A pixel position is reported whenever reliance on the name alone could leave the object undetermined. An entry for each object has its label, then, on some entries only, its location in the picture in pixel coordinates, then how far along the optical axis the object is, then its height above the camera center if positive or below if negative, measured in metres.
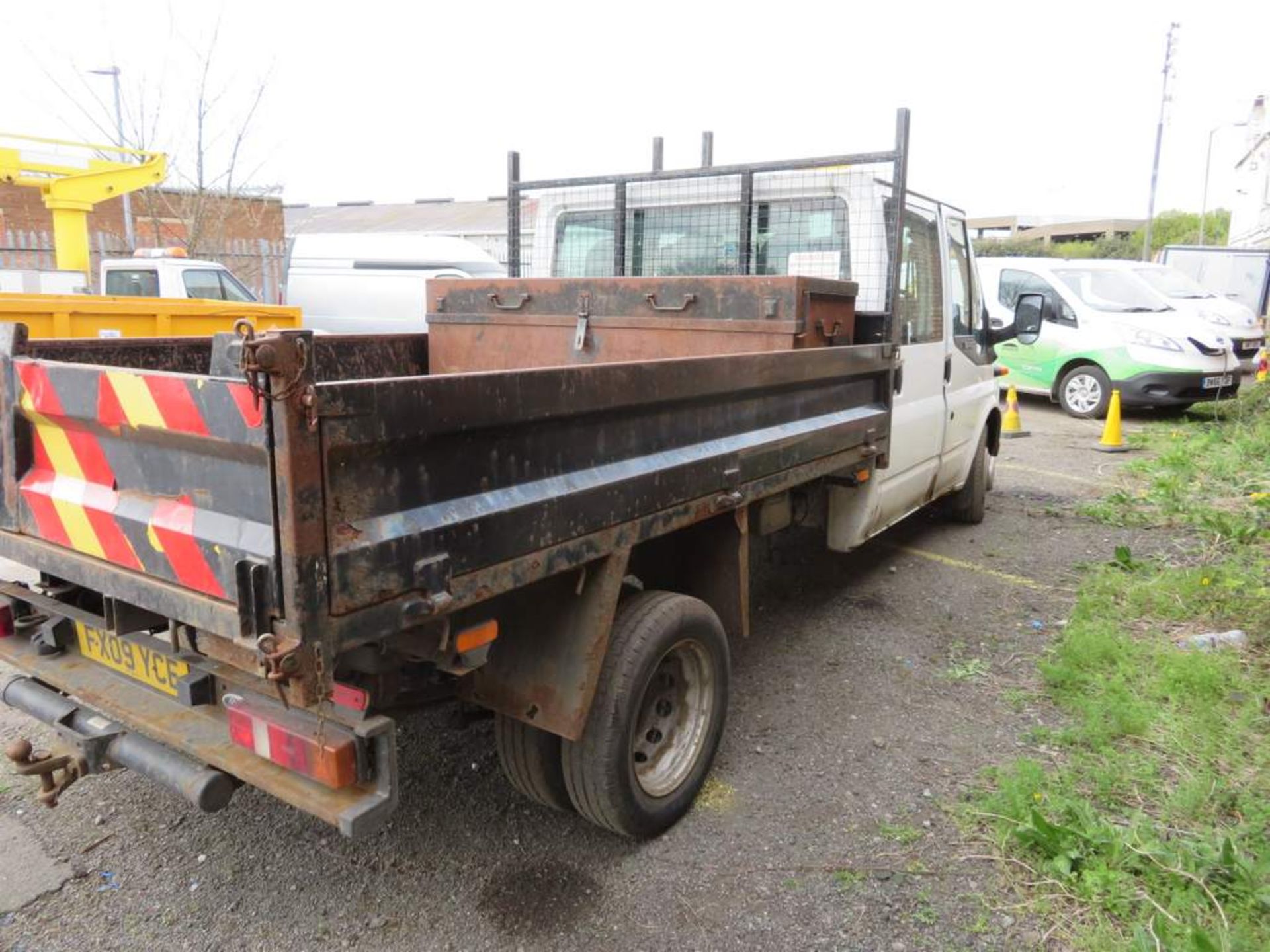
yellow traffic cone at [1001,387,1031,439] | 11.28 -1.30
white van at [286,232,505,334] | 14.65 +0.63
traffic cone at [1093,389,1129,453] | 10.38 -1.28
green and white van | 11.91 -0.30
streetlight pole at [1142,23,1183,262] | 31.53 +6.84
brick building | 17.48 +1.81
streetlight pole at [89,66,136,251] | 14.77 +3.29
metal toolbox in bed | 4.05 -0.01
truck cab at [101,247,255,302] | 11.27 +0.41
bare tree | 15.80 +2.11
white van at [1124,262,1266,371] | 12.85 +0.22
